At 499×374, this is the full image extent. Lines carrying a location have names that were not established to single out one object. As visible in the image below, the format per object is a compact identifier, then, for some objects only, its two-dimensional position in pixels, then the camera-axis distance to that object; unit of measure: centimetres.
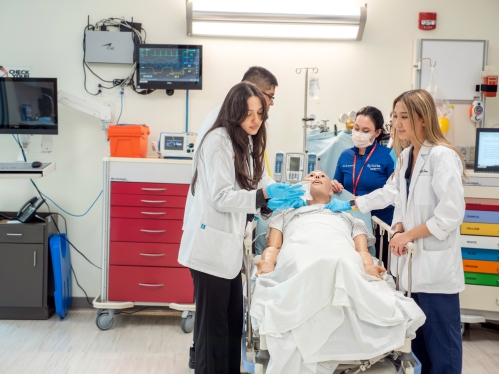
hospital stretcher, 207
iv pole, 364
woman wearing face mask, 312
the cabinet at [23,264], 365
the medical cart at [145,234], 358
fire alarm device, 391
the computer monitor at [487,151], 356
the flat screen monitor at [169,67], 383
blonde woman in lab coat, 218
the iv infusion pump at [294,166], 330
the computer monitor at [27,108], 373
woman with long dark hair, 218
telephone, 371
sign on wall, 392
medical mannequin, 246
